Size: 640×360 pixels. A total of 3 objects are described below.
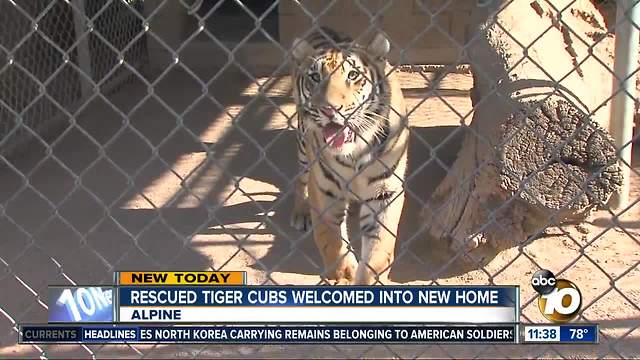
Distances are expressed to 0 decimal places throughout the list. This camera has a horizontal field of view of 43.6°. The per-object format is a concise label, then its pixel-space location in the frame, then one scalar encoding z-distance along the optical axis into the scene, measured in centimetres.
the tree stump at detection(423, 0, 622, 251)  344
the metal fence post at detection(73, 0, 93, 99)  669
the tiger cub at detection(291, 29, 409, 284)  371
